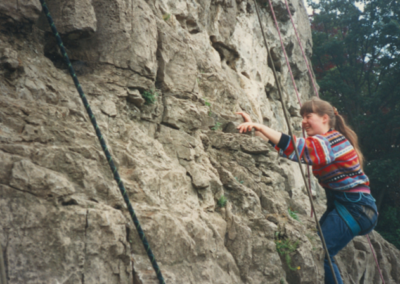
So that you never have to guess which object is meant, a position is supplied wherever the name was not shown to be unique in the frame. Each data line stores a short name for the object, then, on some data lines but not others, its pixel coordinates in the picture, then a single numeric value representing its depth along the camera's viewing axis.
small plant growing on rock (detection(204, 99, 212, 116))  5.76
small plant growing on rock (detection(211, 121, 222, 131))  5.83
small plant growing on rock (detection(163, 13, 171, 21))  5.87
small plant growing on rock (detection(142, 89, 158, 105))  4.66
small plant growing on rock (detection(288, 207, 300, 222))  6.27
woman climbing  3.59
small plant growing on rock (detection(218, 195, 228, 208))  4.62
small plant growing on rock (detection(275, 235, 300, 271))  4.87
